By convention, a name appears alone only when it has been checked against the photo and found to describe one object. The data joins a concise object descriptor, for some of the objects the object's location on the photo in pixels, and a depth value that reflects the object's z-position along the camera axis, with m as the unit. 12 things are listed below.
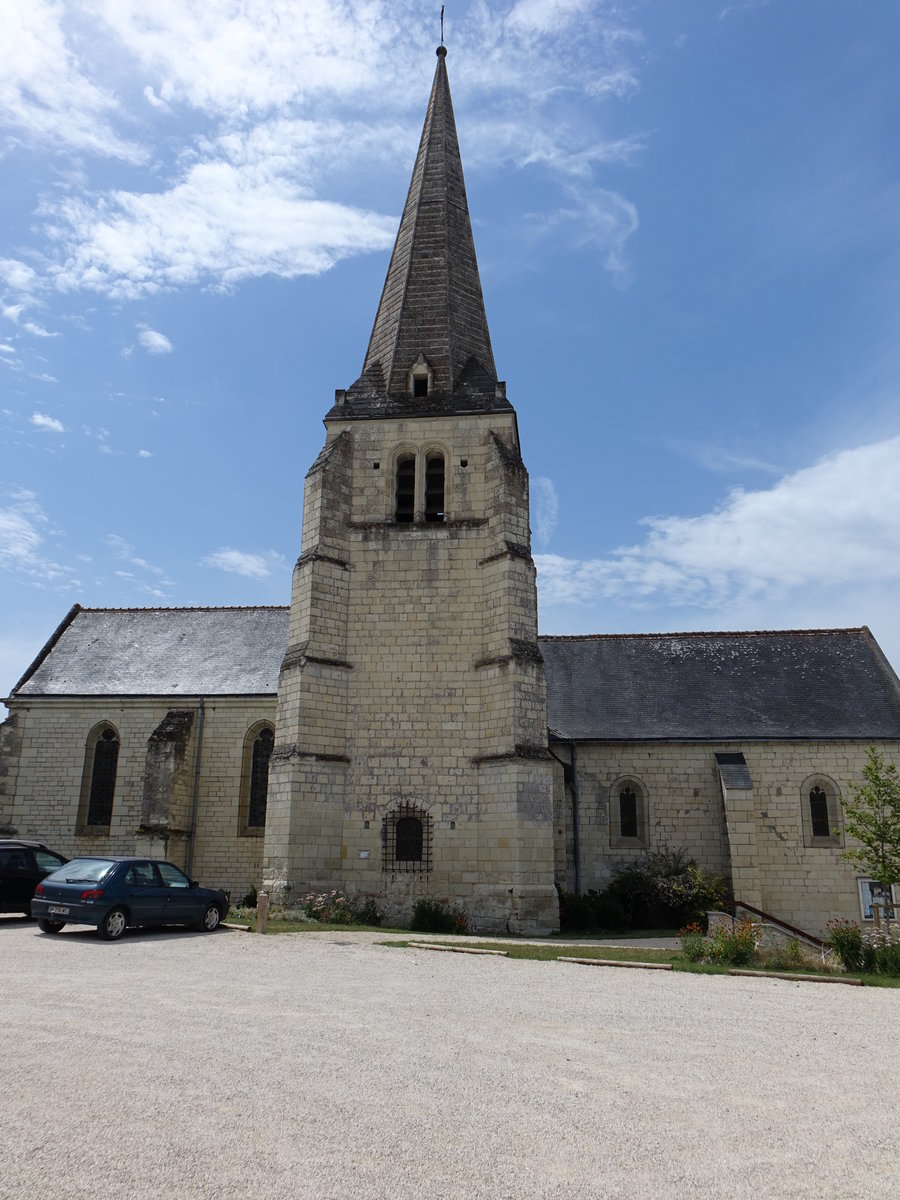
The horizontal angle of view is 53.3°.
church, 17.45
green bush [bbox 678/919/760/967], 11.52
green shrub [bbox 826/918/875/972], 11.43
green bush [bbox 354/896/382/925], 16.91
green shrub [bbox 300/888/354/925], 16.36
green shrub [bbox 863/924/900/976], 11.12
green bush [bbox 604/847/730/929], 19.14
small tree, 13.26
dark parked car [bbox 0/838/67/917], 14.06
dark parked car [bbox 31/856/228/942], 12.08
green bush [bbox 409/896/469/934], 16.28
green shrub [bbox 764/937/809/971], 11.24
